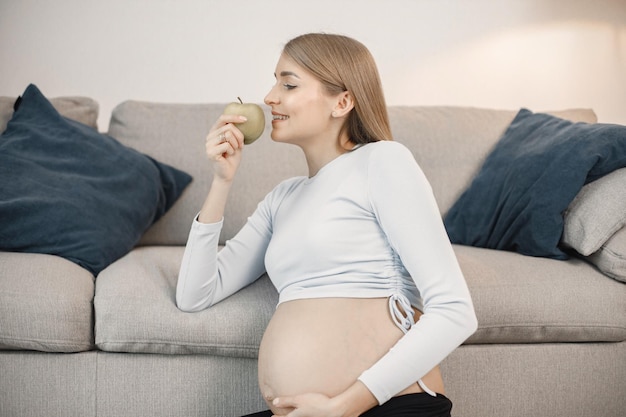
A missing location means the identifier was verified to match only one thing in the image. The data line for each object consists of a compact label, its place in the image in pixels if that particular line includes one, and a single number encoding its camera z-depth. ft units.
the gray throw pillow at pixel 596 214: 6.43
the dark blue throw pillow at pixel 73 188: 6.42
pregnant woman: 4.23
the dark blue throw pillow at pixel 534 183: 6.72
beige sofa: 5.47
